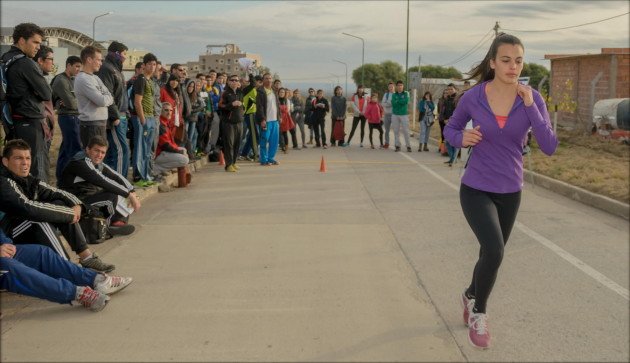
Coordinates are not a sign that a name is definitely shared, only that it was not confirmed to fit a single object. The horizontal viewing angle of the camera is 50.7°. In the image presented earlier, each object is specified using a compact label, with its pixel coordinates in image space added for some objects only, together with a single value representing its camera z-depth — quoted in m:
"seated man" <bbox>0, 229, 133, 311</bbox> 4.65
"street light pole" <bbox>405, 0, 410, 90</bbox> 37.91
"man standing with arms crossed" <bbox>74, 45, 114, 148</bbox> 8.55
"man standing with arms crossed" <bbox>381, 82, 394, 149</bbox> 20.09
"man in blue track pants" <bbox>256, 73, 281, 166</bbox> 14.85
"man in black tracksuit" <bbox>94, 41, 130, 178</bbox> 9.44
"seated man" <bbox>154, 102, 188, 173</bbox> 11.29
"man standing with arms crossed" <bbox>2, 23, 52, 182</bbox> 7.04
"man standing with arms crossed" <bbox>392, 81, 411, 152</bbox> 19.12
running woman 4.32
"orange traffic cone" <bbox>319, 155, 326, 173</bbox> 13.92
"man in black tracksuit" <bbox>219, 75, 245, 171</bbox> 13.73
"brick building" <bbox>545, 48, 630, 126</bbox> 22.64
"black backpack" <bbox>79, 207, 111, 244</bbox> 6.40
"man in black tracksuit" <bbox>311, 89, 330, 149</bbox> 20.66
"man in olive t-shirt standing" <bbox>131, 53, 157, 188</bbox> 10.29
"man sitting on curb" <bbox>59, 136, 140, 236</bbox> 6.56
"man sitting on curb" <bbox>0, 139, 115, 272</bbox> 5.10
